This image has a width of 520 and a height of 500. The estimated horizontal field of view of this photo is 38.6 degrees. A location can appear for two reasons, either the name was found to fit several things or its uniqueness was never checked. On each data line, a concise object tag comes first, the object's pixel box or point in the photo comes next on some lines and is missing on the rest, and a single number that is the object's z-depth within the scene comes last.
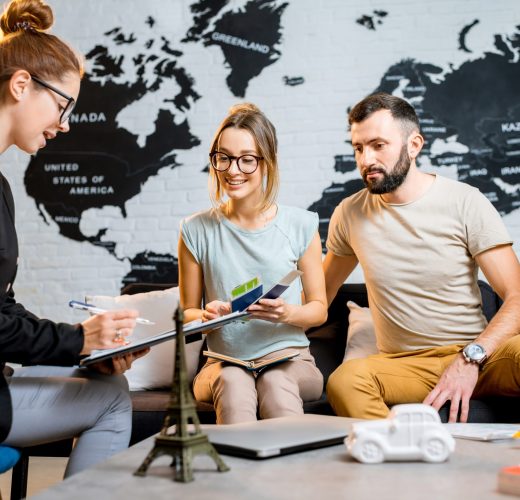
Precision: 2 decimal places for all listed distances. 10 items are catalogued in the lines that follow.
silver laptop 1.27
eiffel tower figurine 1.13
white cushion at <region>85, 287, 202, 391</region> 2.95
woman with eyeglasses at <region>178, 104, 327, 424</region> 2.34
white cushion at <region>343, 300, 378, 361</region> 2.81
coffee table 1.06
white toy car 1.24
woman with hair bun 1.59
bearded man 2.24
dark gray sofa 2.28
